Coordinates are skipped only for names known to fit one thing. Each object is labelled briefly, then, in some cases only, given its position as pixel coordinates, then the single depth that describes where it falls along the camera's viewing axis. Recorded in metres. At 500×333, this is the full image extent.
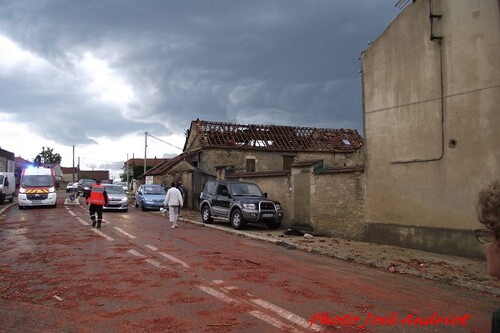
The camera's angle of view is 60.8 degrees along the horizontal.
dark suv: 16.14
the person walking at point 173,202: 16.73
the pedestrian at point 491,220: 2.08
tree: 116.40
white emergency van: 23.84
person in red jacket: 15.44
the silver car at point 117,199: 23.23
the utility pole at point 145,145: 54.72
